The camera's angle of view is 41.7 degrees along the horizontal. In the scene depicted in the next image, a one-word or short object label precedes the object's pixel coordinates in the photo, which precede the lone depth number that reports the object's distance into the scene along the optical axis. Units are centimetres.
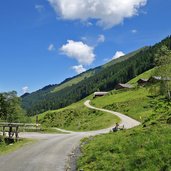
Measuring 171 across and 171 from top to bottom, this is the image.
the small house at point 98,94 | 12636
